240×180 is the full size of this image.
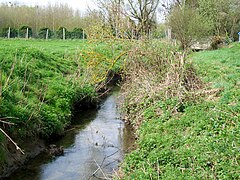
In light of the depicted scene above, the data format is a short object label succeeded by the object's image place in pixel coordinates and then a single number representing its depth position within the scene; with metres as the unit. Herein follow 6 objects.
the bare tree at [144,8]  28.41
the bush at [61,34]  46.97
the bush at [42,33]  45.81
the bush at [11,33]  45.06
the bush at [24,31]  45.31
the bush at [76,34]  47.32
